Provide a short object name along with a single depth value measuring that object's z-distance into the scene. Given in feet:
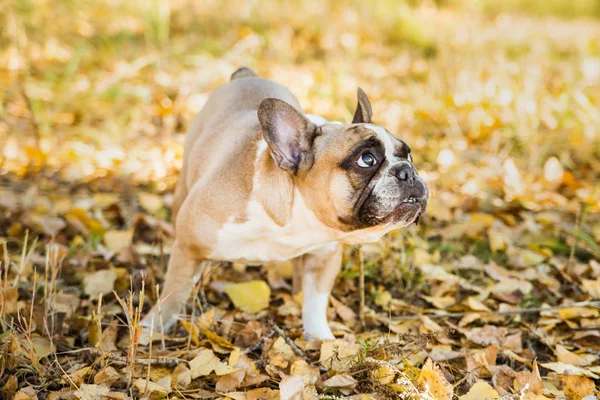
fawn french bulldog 9.53
